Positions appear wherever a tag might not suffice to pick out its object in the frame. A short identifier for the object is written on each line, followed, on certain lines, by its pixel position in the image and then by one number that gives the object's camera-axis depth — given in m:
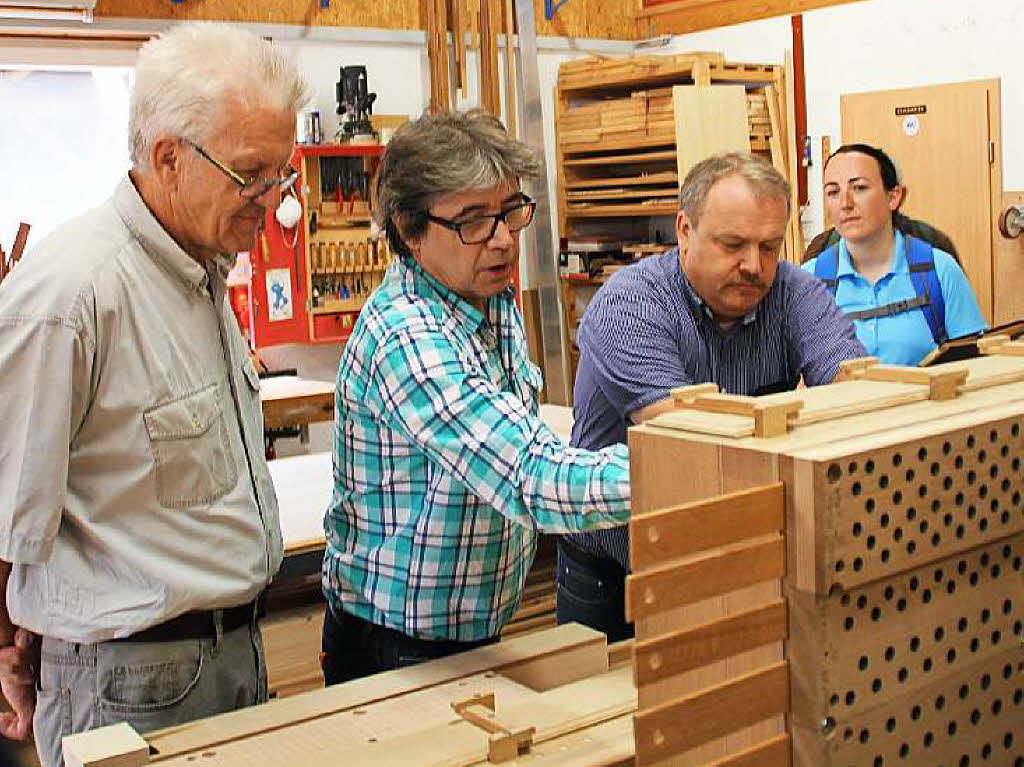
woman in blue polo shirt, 3.87
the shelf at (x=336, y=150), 6.68
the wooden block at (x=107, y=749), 1.46
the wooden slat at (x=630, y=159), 7.36
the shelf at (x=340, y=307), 6.77
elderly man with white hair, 1.65
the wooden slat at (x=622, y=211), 7.39
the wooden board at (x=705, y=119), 7.15
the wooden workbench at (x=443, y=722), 1.48
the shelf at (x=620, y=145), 7.35
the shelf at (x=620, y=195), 7.48
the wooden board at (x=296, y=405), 5.32
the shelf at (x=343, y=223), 6.81
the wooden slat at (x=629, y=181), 7.39
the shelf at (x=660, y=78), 7.28
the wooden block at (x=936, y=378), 1.42
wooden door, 6.29
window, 6.47
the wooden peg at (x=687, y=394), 1.38
